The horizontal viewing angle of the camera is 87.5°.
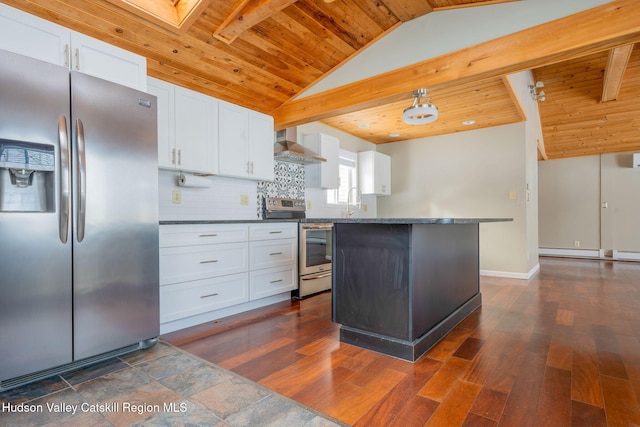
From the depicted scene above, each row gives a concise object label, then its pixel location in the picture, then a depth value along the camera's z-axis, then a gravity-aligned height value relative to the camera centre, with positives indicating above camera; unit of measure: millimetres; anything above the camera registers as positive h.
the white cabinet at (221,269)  2539 -490
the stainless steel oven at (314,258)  3648 -532
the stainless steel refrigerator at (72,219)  1675 -28
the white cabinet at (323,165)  4570 +652
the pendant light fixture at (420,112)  3008 +894
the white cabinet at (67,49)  1837 +1006
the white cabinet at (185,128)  2799 +749
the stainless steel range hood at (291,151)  3906 +729
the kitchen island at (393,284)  2088 -495
